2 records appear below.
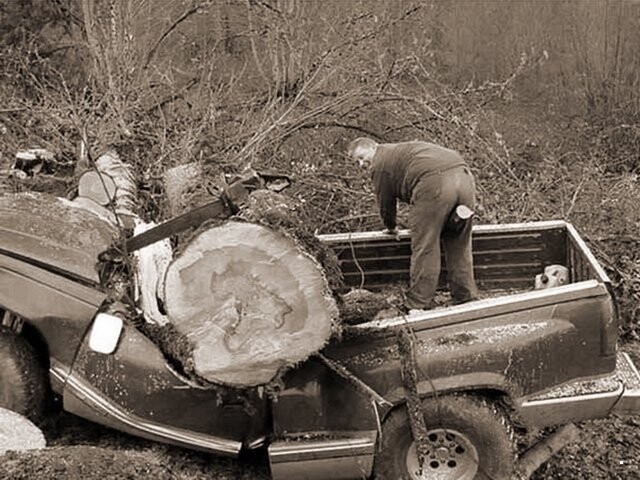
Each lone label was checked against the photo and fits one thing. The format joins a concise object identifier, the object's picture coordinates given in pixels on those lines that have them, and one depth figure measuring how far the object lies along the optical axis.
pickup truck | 4.46
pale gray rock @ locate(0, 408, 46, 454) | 4.31
